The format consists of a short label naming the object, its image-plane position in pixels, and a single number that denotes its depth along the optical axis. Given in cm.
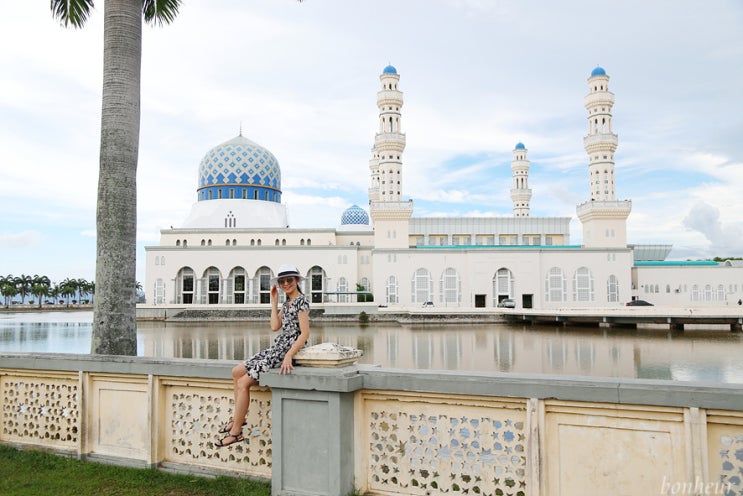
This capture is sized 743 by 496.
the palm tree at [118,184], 539
